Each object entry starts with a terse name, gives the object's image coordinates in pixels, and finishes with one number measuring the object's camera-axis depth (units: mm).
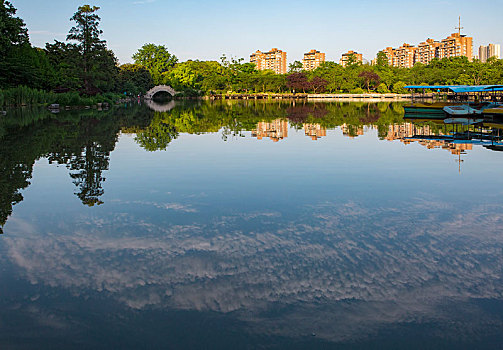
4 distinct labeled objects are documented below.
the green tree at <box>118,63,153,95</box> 73500
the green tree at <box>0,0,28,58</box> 39375
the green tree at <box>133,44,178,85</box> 104500
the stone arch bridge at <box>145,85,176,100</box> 86312
